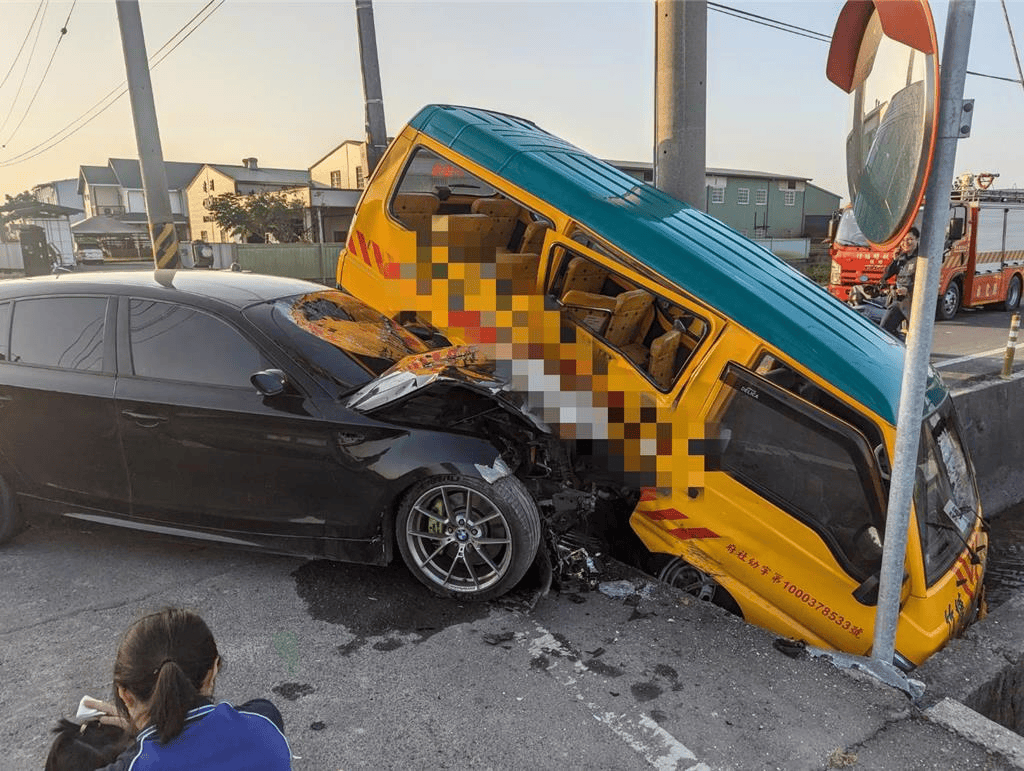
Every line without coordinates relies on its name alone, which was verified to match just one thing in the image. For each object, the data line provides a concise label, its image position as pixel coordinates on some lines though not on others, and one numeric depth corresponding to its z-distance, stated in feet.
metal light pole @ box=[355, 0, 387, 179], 28.99
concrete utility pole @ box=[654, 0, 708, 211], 18.56
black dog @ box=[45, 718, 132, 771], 5.94
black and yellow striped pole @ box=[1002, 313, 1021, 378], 27.02
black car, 11.60
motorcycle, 30.30
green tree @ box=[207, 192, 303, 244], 106.11
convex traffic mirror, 6.78
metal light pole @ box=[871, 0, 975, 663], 7.77
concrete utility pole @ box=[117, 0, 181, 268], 29.04
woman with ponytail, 5.05
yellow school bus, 11.22
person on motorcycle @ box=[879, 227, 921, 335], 26.14
